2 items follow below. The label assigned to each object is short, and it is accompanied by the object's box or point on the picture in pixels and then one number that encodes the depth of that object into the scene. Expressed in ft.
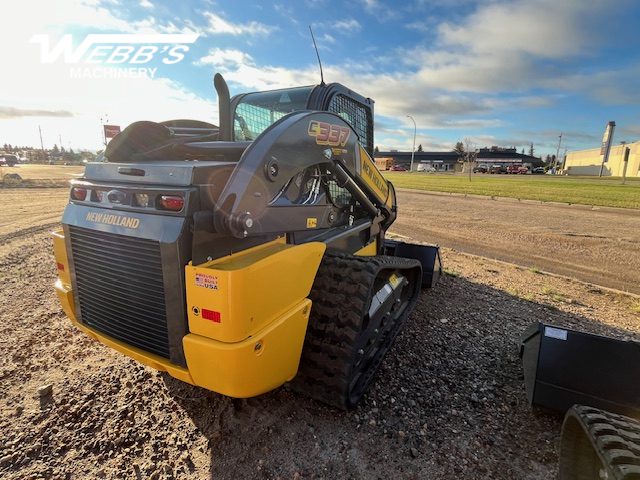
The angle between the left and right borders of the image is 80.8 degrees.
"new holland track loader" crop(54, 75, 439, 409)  6.54
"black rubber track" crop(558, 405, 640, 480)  4.95
